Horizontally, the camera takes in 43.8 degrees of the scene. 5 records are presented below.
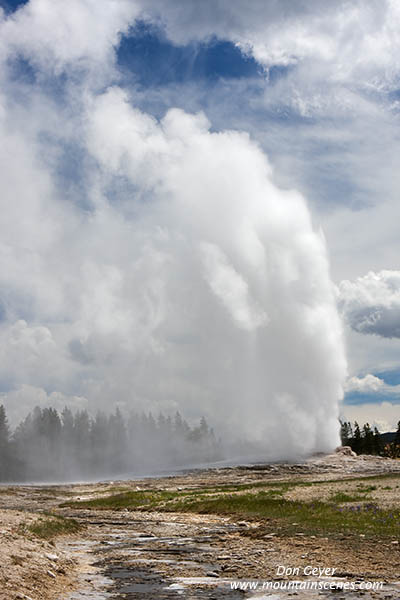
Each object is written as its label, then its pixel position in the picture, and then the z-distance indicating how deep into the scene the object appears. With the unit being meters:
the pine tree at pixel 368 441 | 140.75
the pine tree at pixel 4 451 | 126.76
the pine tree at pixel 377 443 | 142.62
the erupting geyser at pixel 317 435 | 107.88
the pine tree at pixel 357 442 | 142.12
